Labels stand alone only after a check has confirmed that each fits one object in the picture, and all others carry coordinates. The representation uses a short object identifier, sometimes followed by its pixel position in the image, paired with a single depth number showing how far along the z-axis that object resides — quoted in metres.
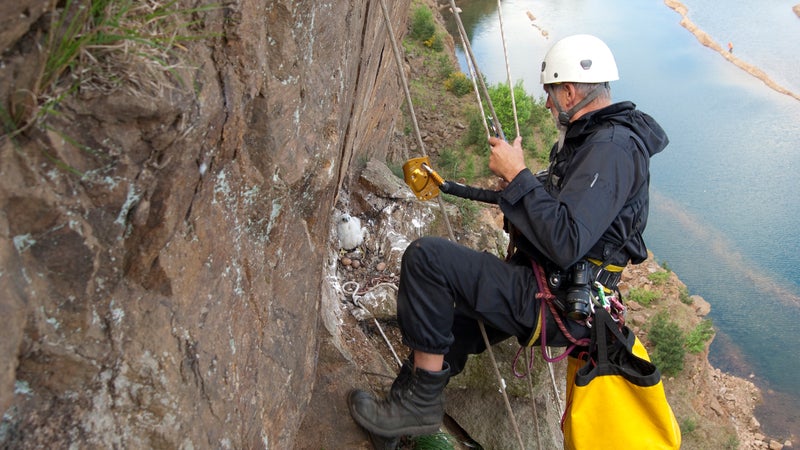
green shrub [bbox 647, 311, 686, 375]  12.15
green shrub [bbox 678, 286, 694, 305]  13.81
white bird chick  5.77
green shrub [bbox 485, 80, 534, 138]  17.41
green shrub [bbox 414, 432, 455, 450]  4.46
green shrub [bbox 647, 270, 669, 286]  14.18
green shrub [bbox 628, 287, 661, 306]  13.78
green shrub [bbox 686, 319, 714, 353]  12.66
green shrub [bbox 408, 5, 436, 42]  20.52
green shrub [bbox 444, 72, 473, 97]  18.95
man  3.18
